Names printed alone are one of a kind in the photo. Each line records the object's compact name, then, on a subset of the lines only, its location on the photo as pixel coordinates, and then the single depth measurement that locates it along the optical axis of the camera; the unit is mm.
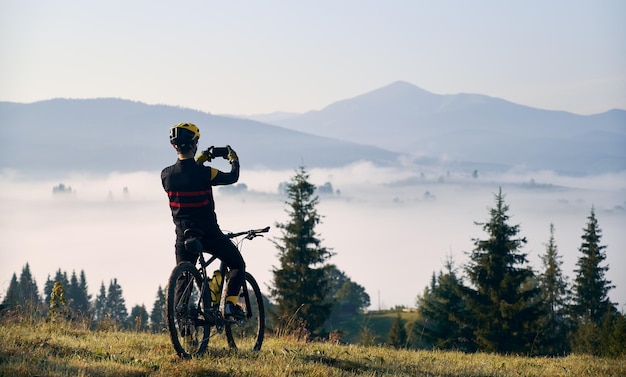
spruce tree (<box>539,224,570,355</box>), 68375
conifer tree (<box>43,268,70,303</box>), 94875
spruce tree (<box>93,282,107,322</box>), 128250
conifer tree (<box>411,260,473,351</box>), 48281
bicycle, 8961
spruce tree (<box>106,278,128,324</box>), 126562
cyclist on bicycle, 9273
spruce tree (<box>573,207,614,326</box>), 76438
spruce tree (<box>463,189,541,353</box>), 45688
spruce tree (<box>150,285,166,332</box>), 119188
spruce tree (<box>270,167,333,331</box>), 49125
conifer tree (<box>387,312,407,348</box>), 79162
